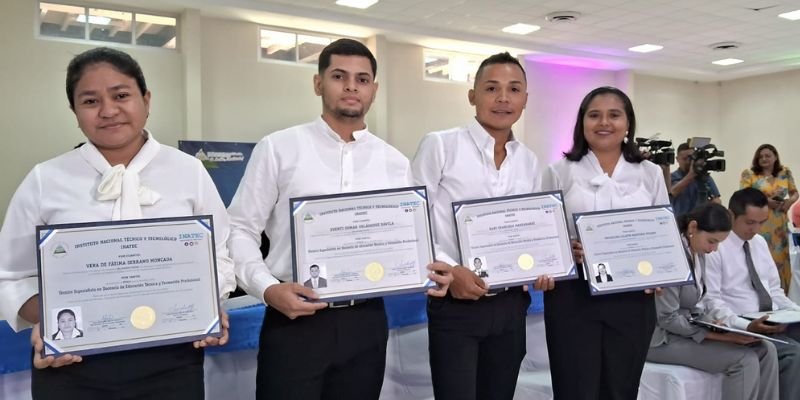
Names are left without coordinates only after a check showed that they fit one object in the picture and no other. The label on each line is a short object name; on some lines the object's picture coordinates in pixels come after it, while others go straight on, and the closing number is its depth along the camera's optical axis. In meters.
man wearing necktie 3.12
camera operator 5.96
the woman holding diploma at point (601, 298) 2.29
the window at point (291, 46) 9.36
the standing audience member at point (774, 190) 6.84
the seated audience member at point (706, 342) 2.91
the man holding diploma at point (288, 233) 1.72
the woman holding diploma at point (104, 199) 1.43
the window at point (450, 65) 11.00
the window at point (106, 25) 7.77
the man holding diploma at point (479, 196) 2.02
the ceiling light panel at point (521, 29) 9.70
